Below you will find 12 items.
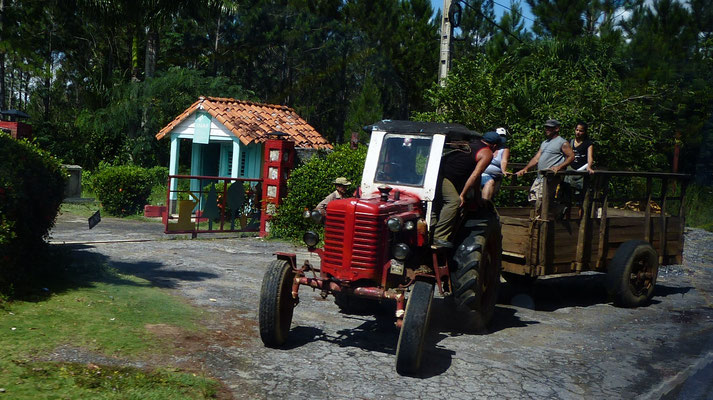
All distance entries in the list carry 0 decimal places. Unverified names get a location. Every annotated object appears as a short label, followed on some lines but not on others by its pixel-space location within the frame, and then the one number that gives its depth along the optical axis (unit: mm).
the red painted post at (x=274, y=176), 14711
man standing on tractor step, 7289
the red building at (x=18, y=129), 10938
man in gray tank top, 9769
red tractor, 6465
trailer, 8695
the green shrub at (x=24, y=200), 7281
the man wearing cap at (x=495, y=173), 8633
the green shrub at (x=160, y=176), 24383
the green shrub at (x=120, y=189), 19500
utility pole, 15086
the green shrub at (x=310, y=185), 14125
